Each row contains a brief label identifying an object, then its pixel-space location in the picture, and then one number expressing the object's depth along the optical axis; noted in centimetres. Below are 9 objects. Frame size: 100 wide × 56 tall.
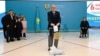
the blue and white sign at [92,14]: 2100
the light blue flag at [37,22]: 1941
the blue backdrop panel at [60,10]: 1964
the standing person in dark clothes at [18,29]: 1313
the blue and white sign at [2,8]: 2020
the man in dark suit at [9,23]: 1208
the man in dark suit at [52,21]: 877
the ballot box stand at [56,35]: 754
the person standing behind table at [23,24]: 1360
